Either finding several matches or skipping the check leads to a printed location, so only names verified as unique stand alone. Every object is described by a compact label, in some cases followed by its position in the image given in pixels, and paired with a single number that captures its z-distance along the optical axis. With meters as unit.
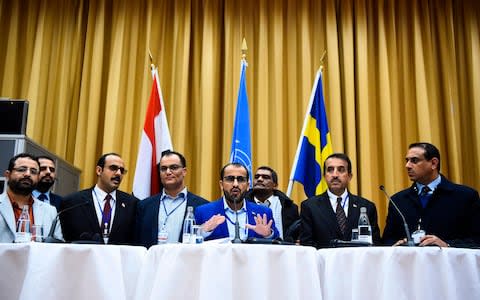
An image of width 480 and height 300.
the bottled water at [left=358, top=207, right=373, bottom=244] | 3.11
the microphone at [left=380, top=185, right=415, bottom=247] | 2.83
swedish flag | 5.30
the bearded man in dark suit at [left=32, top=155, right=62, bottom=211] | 4.44
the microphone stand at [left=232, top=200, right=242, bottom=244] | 2.85
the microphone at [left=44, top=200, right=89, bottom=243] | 2.89
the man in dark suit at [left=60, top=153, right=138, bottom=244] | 3.88
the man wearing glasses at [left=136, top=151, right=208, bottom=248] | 3.92
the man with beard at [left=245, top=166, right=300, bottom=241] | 4.61
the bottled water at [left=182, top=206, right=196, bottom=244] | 3.01
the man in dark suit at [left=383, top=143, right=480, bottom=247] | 3.75
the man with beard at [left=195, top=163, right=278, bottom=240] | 3.69
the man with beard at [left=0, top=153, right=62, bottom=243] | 3.57
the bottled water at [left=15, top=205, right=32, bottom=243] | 2.89
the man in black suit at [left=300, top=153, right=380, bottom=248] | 3.80
